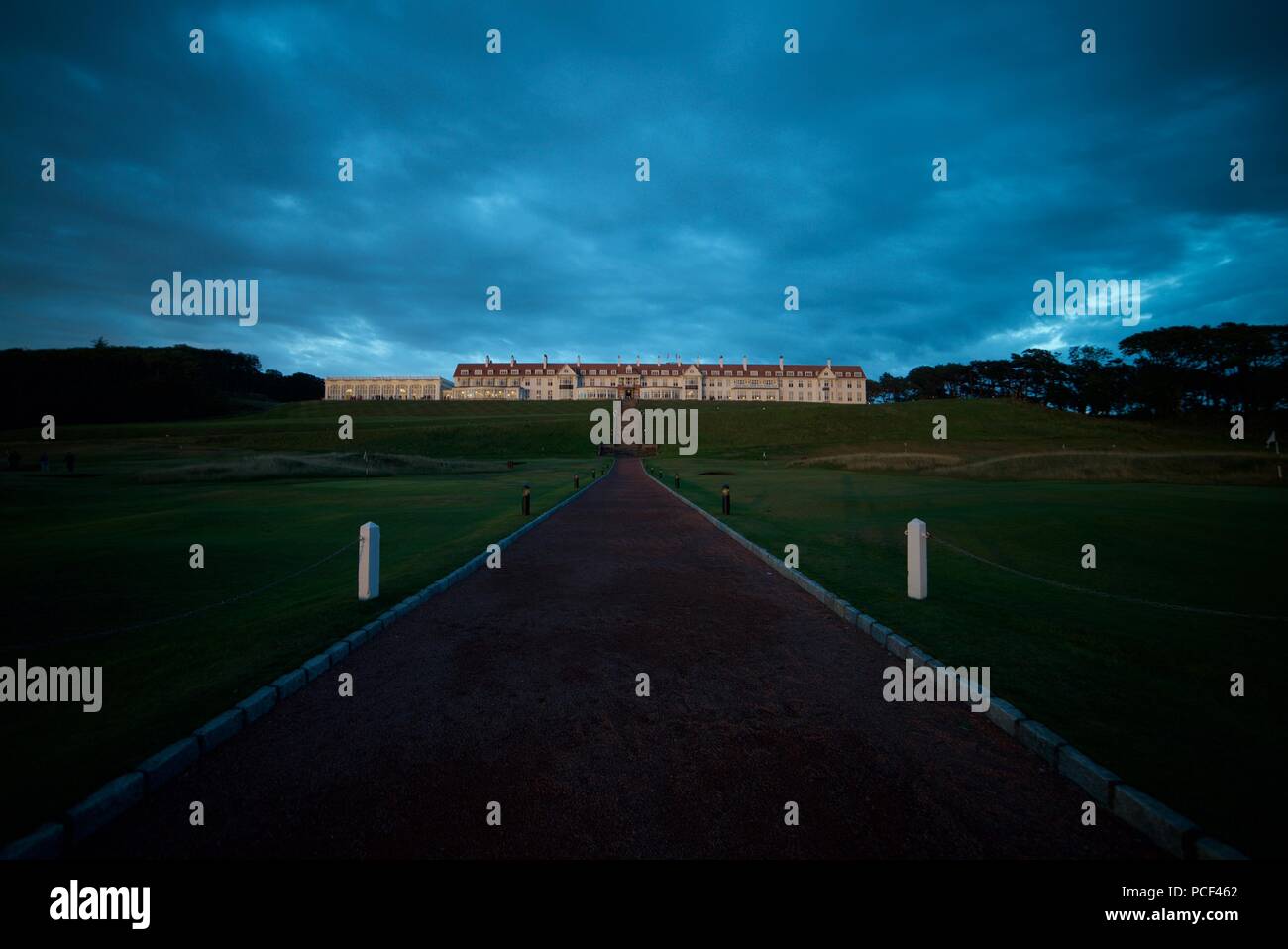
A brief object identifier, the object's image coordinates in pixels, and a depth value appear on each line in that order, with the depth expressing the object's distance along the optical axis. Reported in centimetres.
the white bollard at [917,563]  916
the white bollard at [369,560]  903
